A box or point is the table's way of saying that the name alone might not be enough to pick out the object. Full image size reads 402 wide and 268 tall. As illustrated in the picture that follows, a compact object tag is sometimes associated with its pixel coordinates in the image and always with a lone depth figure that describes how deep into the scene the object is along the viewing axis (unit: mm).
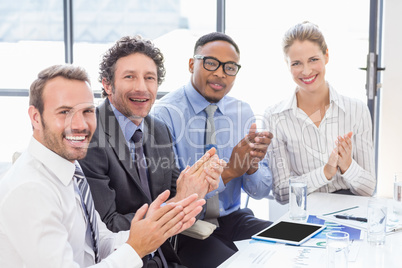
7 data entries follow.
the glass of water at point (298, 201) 1895
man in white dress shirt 1244
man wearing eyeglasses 2383
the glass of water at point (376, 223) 1604
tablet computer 1634
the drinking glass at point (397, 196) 1858
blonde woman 2477
